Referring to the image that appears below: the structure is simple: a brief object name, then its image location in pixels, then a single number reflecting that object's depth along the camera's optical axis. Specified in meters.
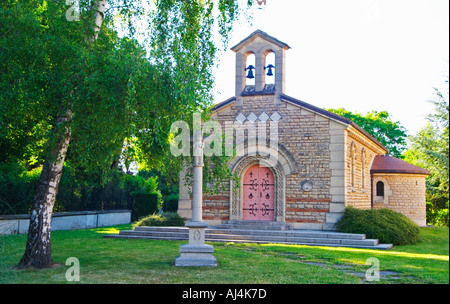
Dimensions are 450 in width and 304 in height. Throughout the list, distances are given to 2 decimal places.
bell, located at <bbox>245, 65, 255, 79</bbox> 17.84
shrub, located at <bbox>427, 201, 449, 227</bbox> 27.30
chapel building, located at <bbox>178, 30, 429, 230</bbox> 16.64
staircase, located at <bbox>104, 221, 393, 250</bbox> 14.05
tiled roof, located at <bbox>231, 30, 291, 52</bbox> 17.34
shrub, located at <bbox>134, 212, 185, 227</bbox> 17.41
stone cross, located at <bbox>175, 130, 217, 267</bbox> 9.45
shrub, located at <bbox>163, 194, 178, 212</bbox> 28.77
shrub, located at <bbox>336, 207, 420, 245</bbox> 14.62
